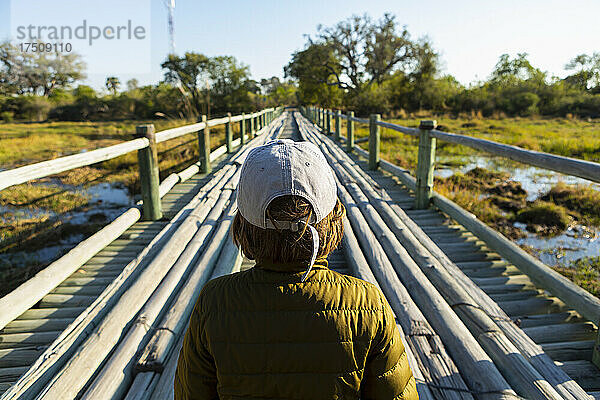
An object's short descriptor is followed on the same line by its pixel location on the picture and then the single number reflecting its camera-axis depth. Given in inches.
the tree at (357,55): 1497.3
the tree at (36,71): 2084.2
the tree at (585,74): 1961.1
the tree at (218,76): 1812.3
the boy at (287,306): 39.3
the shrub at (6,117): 1557.6
